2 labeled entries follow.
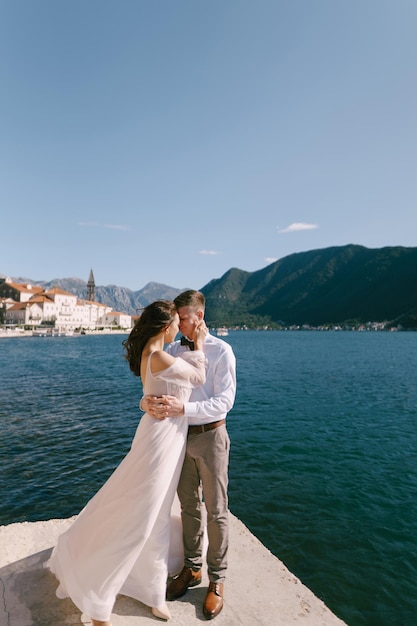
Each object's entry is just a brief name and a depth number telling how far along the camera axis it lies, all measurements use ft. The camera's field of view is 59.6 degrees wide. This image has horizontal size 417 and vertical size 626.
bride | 11.42
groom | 12.66
